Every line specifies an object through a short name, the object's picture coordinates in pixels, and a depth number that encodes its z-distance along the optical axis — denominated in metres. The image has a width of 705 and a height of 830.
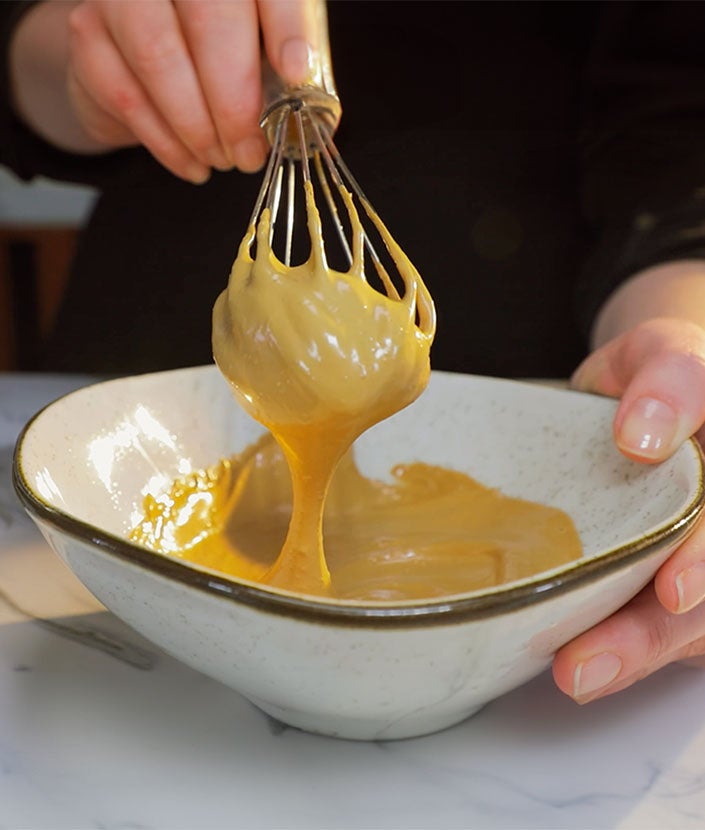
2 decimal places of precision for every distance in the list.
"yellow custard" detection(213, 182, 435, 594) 0.56
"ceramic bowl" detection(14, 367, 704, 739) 0.41
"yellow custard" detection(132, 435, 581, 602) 0.64
